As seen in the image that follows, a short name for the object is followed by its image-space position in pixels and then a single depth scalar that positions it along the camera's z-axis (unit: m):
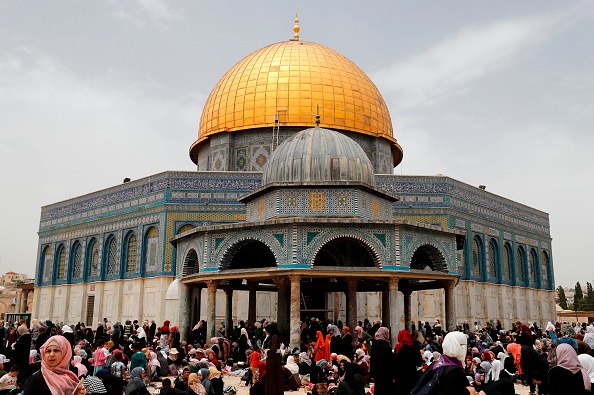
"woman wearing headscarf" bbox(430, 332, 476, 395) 4.14
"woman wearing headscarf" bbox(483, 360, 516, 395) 6.71
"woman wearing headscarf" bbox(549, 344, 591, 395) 5.06
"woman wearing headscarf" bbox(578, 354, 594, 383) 6.14
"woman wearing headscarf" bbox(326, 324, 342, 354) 12.21
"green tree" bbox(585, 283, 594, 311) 57.34
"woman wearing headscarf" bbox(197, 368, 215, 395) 8.41
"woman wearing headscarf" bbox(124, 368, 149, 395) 8.52
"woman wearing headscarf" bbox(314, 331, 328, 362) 12.70
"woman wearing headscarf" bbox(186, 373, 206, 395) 7.88
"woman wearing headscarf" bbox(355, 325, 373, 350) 13.27
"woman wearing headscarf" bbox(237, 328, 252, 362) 15.01
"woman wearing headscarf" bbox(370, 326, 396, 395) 7.14
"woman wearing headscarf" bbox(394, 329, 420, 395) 6.72
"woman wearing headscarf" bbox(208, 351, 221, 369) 11.84
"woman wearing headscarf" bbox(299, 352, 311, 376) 12.57
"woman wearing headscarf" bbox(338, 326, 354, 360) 12.08
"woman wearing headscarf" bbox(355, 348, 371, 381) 11.44
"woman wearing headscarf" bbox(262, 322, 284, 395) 8.73
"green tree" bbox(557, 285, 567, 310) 65.12
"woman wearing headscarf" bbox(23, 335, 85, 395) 3.86
